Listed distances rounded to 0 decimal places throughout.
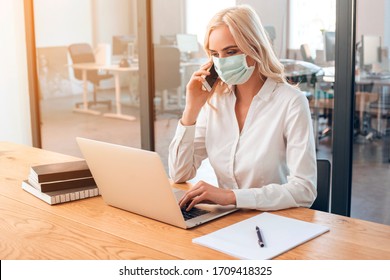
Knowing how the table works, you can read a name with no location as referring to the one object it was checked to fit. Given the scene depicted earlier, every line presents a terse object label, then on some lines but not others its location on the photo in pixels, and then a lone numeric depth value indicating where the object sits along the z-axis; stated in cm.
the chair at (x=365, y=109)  289
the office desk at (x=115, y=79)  390
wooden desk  148
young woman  196
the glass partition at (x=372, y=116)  279
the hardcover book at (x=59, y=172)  201
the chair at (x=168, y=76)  364
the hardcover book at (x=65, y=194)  196
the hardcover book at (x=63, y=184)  200
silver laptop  161
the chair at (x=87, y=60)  411
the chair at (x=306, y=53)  302
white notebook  145
